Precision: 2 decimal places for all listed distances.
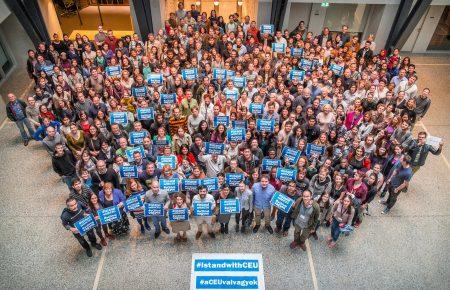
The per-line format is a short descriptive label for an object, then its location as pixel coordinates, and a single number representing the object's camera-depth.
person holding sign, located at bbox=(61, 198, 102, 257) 6.49
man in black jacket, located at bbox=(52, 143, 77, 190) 7.81
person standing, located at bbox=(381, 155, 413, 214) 7.79
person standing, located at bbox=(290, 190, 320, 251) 6.78
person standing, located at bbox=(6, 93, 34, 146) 9.90
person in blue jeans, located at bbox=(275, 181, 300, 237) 7.04
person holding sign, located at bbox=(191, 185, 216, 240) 6.92
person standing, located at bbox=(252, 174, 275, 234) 7.12
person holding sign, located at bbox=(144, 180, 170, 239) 6.93
